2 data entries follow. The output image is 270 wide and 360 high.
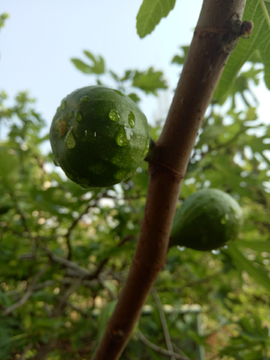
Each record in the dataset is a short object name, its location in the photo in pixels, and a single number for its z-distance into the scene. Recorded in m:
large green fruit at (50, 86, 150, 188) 0.08
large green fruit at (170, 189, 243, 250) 0.13
